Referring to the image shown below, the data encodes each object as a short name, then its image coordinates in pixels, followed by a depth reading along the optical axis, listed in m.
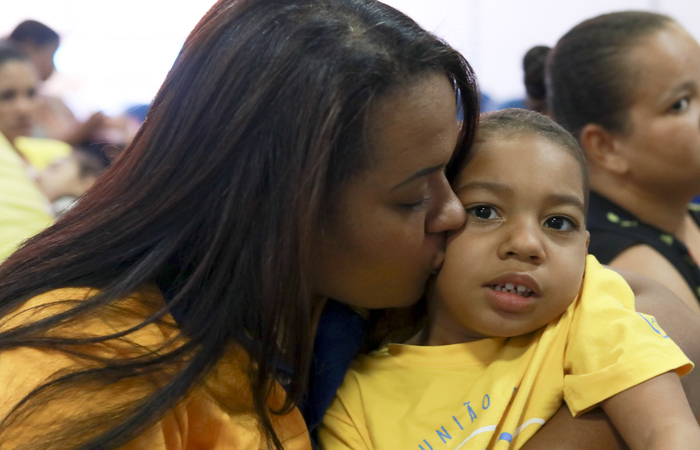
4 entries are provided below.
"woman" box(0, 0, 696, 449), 0.88
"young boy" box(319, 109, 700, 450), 1.00
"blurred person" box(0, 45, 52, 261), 2.24
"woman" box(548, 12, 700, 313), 1.66
